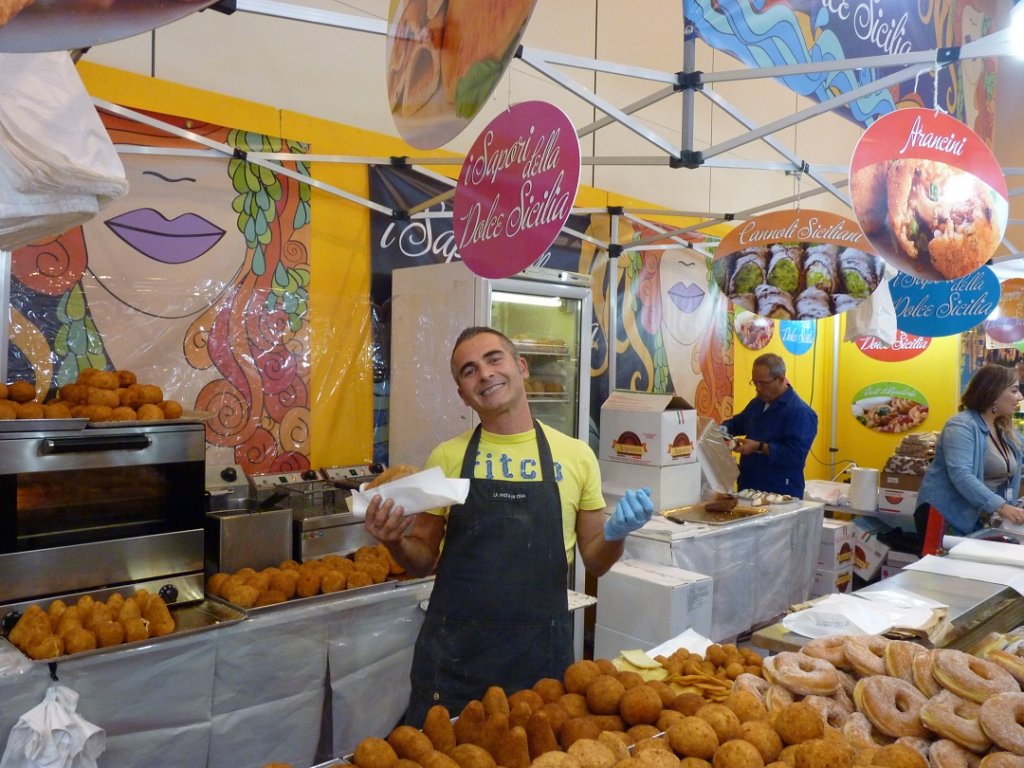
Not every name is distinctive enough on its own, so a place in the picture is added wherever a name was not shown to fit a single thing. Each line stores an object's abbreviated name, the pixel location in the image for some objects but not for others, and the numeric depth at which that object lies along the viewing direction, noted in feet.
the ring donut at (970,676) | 5.34
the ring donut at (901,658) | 5.96
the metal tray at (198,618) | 9.01
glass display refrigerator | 13.93
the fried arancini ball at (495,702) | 5.43
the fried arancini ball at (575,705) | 5.65
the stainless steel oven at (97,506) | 8.92
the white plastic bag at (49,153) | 6.31
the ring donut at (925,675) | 5.70
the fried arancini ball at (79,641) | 8.50
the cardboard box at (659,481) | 16.66
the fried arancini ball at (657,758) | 4.53
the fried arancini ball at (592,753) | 4.63
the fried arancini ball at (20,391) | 9.50
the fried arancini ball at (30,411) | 9.08
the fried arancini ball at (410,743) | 4.92
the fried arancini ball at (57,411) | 9.30
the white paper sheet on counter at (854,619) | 7.76
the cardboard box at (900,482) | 21.86
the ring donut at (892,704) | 5.27
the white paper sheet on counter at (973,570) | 9.98
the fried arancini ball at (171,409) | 10.19
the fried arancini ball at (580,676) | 5.98
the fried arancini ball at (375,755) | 4.78
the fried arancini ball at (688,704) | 5.54
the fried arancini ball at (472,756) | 4.72
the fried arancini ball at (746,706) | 5.31
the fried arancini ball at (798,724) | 4.93
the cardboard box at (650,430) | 16.60
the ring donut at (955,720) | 4.89
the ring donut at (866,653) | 6.06
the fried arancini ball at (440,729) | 5.14
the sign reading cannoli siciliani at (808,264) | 14.83
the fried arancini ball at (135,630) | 8.93
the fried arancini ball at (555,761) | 4.51
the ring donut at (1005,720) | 4.69
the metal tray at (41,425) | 8.78
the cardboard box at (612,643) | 14.29
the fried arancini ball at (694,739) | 4.83
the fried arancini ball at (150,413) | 9.86
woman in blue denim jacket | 15.64
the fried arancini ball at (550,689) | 5.90
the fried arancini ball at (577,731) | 5.16
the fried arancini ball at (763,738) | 4.83
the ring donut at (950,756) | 4.77
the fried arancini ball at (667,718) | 5.27
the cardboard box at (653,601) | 13.76
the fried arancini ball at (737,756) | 4.55
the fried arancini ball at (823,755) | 4.50
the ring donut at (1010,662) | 5.75
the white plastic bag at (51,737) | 7.93
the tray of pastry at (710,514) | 16.22
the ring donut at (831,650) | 6.36
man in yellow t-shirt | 8.00
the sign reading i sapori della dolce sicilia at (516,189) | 8.07
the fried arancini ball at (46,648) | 8.34
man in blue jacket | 19.19
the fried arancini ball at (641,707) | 5.49
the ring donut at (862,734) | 5.16
